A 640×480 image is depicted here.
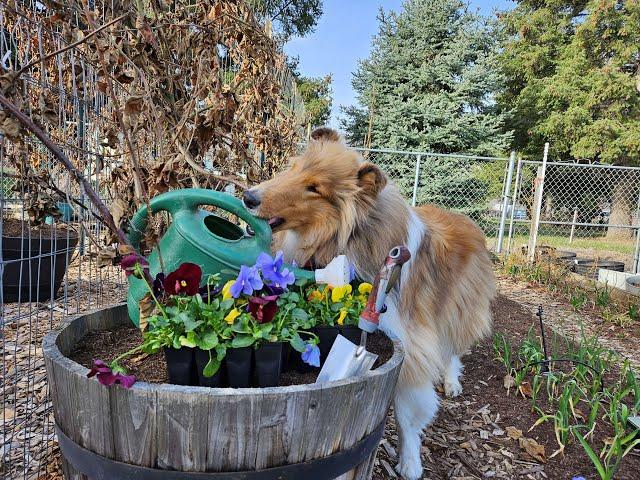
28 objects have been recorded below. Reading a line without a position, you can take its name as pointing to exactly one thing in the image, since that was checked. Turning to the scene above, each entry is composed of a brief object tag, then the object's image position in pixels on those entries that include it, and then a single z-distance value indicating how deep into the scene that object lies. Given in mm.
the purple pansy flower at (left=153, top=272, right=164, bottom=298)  1260
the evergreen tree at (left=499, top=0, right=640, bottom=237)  16172
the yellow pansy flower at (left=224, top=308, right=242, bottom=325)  1177
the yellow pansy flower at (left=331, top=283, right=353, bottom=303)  1480
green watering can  1393
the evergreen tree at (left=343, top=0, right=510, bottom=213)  13164
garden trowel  1230
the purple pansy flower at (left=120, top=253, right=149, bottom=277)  1239
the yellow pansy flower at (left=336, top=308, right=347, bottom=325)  1448
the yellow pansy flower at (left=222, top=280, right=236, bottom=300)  1272
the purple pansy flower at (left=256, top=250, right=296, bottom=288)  1304
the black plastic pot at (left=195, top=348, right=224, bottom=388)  1144
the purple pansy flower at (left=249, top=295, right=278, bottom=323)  1171
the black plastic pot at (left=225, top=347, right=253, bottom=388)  1151
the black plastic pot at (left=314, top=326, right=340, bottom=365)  1424
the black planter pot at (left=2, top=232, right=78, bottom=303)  3930
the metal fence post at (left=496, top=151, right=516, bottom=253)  9312
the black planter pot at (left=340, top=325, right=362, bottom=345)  1434
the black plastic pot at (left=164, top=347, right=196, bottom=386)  1137
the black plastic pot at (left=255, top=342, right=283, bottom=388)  1168
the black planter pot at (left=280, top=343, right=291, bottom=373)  1310
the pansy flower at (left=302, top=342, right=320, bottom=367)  1257
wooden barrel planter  965
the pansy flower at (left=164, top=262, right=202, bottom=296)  1180
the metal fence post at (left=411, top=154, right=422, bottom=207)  9295
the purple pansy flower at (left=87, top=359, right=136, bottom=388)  942
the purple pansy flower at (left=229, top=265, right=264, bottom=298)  1218
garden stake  2961
